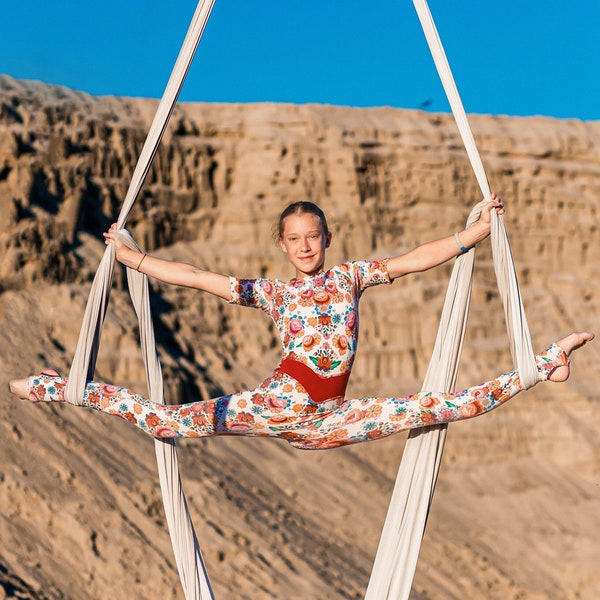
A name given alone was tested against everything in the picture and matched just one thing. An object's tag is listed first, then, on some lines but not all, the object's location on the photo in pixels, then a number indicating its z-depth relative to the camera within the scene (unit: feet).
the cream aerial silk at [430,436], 24.34
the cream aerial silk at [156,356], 24.80
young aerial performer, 23.80
